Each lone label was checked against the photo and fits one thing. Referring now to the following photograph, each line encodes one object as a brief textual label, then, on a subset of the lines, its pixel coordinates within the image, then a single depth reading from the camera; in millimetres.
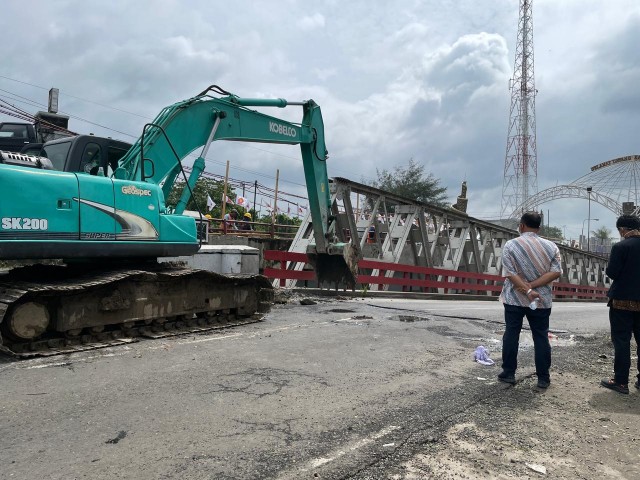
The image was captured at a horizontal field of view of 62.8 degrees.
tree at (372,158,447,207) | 41438
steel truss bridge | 14695
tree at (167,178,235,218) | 29980
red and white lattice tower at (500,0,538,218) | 54906
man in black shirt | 4898
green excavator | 5711
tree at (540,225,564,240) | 78000
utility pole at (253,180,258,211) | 28922
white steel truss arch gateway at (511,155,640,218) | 53734
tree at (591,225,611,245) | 97862
